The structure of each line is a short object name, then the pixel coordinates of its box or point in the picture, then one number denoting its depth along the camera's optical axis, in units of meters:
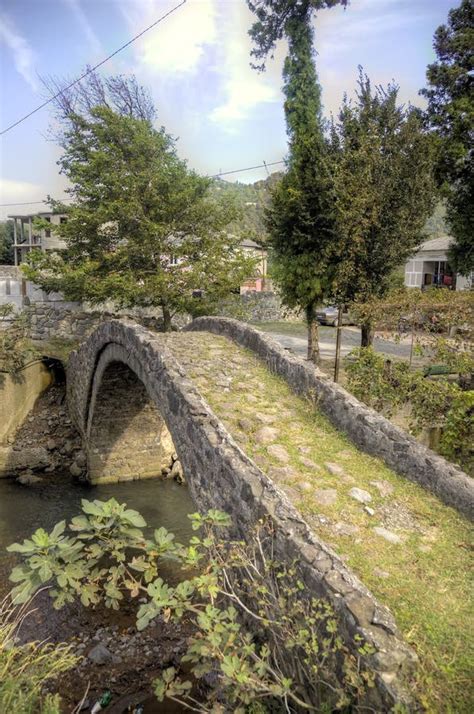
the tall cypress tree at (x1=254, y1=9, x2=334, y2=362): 13.43
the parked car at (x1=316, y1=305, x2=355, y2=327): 27.77
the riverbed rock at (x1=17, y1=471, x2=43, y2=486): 13.38
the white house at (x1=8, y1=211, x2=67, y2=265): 38.56
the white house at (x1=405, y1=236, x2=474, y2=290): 28.53
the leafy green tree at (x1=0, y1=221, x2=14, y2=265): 48.00
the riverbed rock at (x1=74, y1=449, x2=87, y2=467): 14.00
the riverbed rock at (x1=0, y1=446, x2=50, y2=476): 13.92
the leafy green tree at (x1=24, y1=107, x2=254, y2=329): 14.38
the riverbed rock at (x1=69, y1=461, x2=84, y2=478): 13.82
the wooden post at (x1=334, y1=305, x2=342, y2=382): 12.55
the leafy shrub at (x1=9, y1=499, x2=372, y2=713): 3.20
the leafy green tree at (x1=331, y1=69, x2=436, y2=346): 12.70
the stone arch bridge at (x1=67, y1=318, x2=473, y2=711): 3.31
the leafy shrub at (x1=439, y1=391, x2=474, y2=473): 7.80
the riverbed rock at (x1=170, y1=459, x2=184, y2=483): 14.22
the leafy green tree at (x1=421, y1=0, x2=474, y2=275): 15.66
